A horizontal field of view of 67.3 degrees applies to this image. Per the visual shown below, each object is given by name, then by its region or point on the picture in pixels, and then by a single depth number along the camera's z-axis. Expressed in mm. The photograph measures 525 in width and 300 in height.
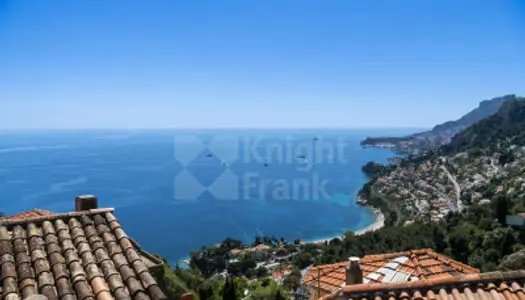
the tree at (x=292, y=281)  19547
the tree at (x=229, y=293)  12814
